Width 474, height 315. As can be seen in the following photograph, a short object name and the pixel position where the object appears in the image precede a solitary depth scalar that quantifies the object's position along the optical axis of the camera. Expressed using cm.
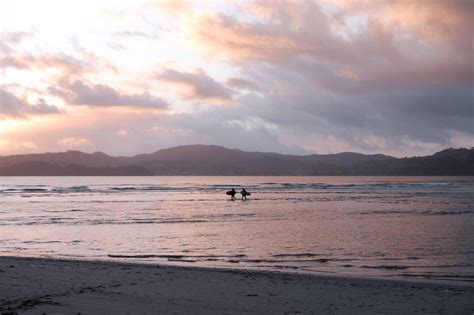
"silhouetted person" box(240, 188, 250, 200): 5669
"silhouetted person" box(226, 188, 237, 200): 5830
